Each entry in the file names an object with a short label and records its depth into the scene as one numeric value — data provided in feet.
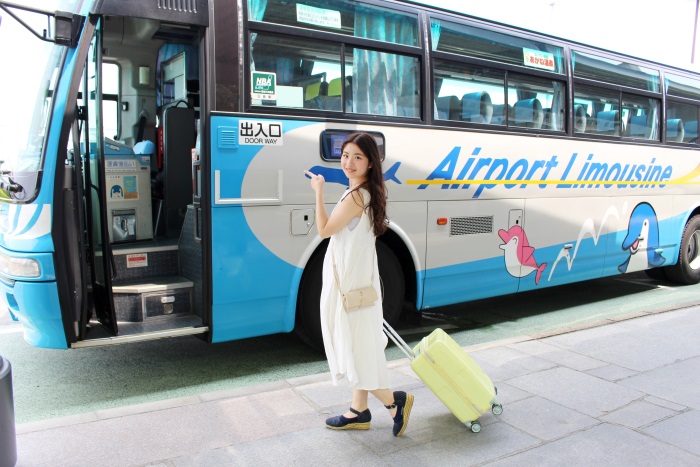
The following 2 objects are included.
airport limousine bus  14.01
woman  11.50
